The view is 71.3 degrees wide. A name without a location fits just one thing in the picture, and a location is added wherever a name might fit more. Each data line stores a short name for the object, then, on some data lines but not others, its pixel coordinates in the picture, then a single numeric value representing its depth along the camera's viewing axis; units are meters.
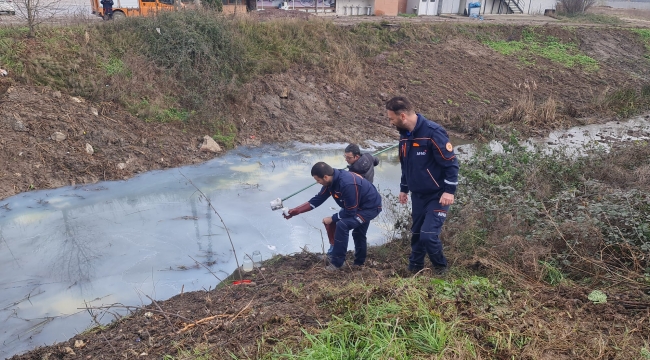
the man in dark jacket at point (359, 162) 5.49
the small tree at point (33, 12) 9.90
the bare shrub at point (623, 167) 6.41
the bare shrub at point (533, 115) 12.36
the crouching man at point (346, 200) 4.66
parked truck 15.48
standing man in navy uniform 4.22
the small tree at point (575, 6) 30.56
